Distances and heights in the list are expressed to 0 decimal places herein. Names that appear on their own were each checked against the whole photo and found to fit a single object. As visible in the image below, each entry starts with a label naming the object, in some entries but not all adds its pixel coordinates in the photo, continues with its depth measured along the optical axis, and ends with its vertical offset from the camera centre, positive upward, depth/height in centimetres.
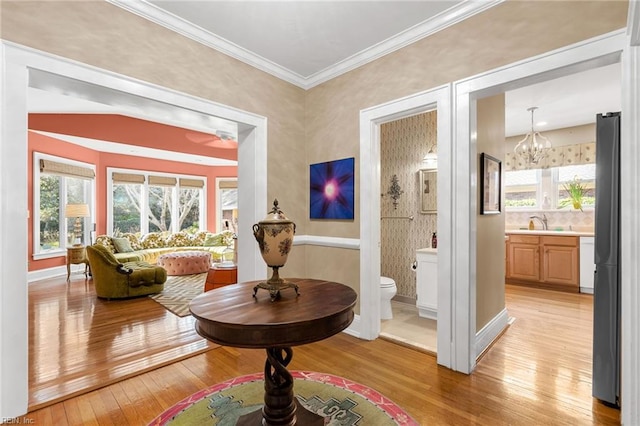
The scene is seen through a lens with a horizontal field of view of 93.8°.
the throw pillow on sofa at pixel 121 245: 661 -73
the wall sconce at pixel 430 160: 394 +68
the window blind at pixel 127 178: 763 +91
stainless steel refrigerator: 196 -34
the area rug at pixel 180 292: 426 -136
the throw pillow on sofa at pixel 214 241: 818 -79
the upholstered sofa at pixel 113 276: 455 -98
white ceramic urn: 158 -16
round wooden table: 121 -46
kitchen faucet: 568 -18
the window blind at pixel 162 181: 834 +90
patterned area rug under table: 185 -129
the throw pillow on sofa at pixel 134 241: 729 -70
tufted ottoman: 651 -110
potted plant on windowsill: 530 +33
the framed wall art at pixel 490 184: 288 +28
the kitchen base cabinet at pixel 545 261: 485 -85
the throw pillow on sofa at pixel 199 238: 827 -72
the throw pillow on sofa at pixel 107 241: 652 -63
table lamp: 609 +3
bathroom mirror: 402 +28
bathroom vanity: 357 -86
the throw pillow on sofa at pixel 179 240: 791 -73
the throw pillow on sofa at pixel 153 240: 756 -72
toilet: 357 -100
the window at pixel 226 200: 969 +40
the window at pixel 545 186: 531 +48
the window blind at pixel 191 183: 898 +90
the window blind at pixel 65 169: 595 +93
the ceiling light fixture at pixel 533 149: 442 +94
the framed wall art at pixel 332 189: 324 +25
